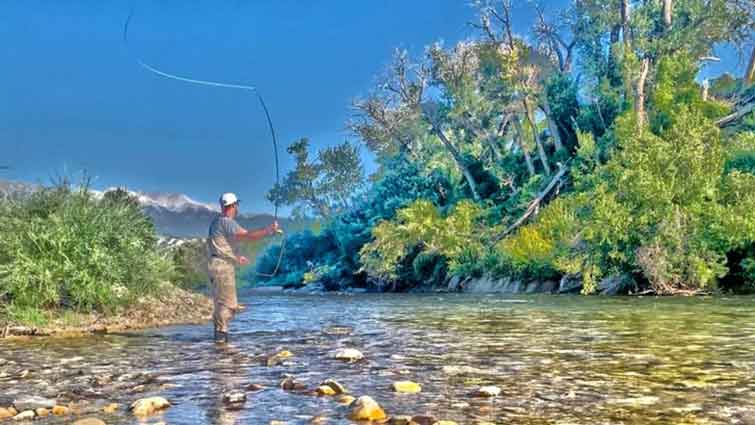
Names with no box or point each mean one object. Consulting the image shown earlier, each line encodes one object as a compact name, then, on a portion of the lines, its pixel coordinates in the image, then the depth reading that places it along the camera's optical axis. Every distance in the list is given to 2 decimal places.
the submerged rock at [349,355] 7.78
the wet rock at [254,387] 5.91
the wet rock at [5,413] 4.99
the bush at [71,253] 11.12
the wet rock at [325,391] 5.70
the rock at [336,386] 5.75
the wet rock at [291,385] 5.95
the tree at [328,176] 73.56
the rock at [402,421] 4.58
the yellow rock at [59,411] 5.08
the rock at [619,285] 23.78
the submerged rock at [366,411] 4.75
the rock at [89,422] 4.57
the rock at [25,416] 4.90
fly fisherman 9.77
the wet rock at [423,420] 4.53
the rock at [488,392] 5.53
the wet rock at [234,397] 5.39
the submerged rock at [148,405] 5.02
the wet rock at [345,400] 5.32
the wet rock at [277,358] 7.57
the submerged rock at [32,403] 5.20
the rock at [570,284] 25.59
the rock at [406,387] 5.81
